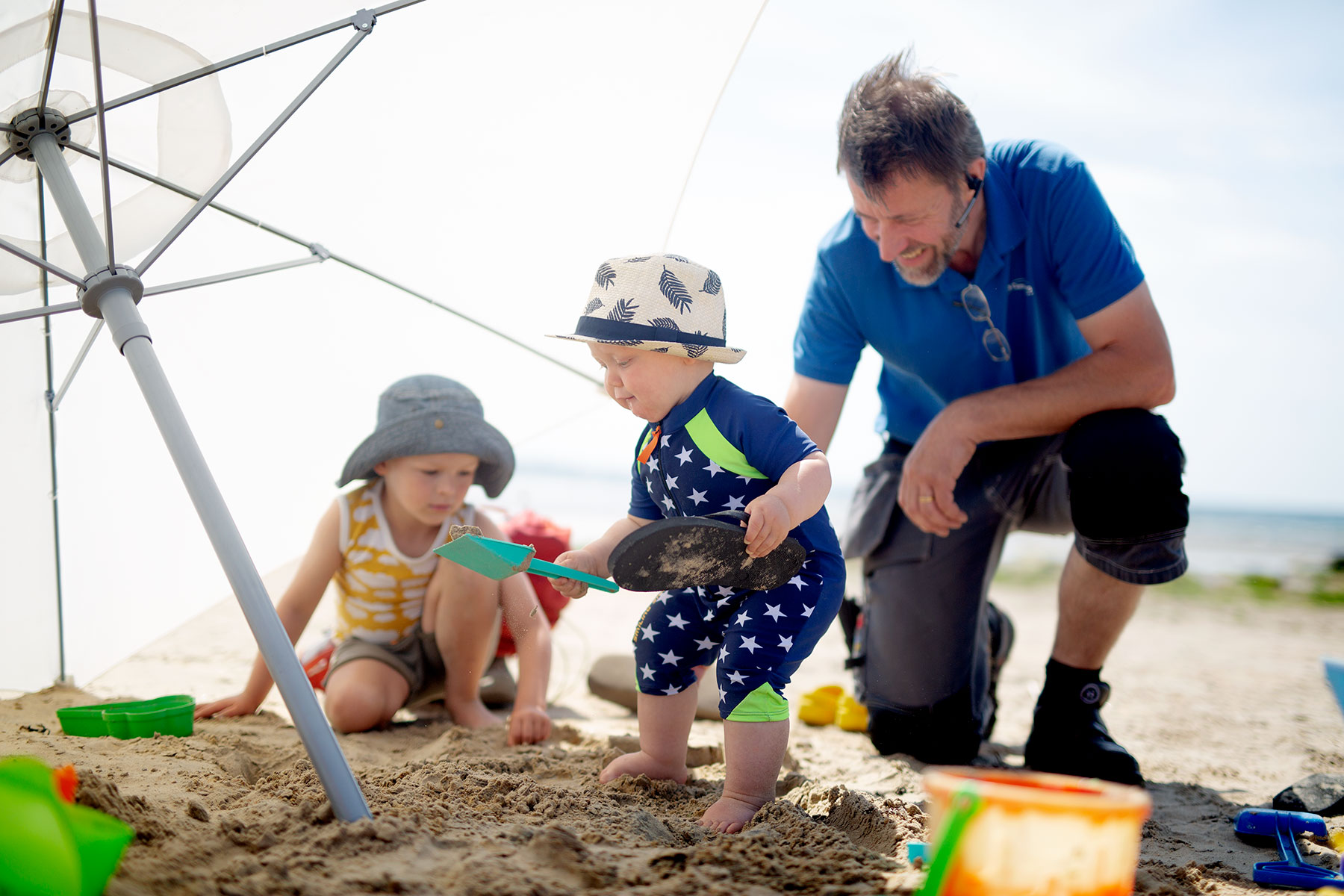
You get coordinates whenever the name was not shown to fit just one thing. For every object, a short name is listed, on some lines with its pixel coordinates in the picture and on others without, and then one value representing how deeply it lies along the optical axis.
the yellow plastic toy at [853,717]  3.05
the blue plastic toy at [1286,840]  1.54
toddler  1.74
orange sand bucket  1.01
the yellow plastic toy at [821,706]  3.14
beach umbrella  2.04
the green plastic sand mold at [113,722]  2.14
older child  2.61
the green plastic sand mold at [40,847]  1.08
